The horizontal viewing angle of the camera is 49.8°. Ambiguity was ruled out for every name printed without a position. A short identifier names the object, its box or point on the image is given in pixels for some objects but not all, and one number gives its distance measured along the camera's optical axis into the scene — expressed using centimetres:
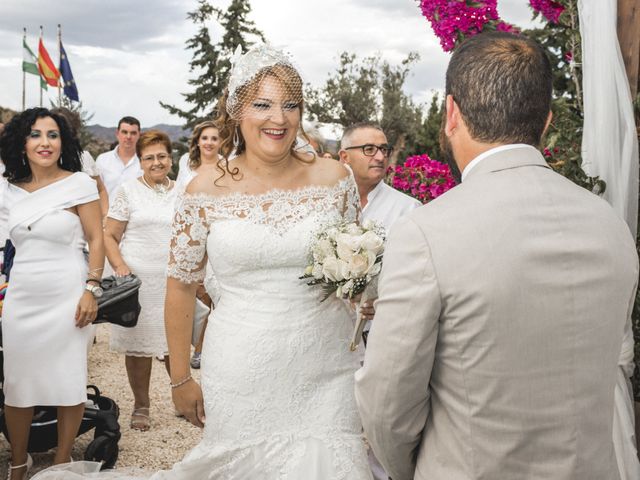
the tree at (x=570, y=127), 363
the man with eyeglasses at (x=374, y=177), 507
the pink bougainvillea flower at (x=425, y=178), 543
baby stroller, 477
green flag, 2677
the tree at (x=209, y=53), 3194
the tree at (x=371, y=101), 3447
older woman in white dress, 603
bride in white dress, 313
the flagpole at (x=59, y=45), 2702
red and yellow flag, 2755
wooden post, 373
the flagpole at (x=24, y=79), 2670
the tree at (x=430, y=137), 2142
